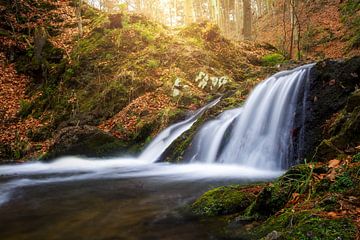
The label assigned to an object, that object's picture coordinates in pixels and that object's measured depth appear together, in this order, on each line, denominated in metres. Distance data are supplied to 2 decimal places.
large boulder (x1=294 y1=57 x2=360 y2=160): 5.78
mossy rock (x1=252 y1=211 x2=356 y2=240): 2.30
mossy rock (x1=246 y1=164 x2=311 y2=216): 3.25
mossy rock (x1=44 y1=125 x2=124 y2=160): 9.53
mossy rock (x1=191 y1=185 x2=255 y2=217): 3.58
